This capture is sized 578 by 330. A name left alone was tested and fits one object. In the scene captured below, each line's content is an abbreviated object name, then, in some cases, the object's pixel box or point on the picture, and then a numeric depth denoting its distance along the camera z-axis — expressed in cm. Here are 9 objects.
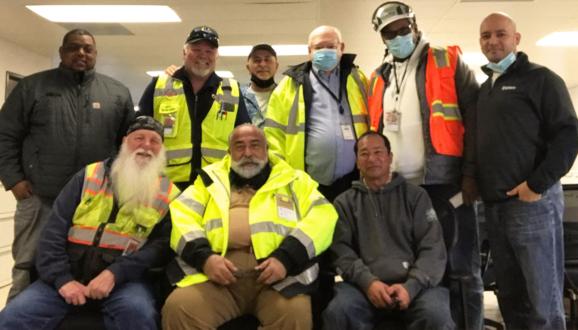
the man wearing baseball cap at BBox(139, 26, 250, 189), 283
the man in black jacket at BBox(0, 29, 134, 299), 278
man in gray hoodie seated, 205
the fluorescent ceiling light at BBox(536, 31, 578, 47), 564
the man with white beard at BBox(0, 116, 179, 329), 207
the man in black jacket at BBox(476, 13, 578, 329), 235
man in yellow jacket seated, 206
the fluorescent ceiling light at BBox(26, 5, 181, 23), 462
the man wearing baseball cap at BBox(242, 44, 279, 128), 326
